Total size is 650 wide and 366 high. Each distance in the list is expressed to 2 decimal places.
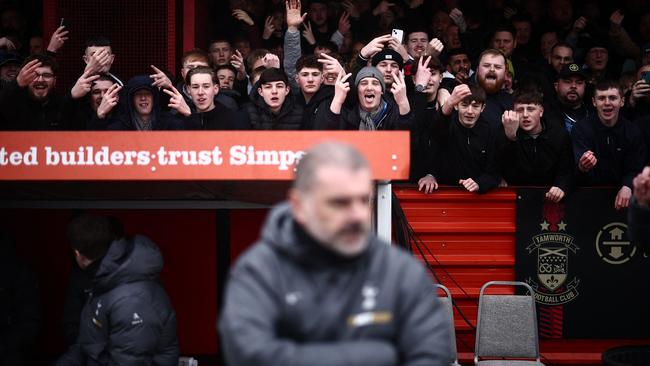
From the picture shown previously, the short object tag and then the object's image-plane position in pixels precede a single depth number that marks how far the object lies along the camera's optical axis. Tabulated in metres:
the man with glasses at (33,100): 14.52
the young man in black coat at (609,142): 15.93
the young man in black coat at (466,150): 15.89
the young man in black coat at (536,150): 15.84
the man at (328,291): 5.93
